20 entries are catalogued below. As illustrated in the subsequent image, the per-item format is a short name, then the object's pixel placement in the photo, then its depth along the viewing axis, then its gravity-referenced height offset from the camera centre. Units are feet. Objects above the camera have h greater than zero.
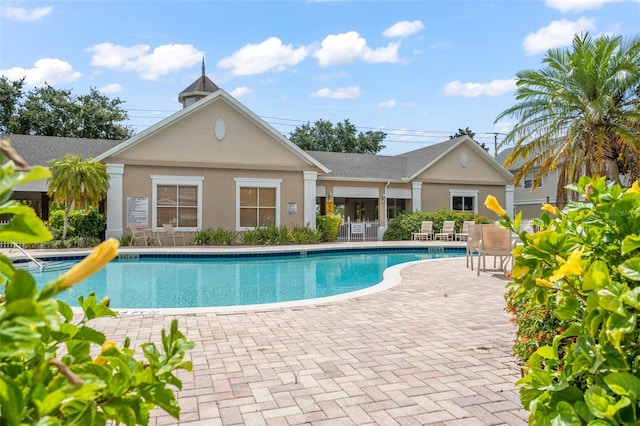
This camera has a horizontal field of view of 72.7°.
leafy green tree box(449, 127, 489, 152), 170.72 +35.18
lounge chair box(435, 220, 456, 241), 69.56 -1.62
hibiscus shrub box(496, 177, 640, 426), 3.90 -0.84
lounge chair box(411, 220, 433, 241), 69.77 -1.92
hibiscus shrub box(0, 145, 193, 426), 2.29 -1.00
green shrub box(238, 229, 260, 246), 61.57 -2.40
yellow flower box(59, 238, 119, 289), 2.44 -0.26
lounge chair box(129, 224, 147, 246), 57.72 -1.87
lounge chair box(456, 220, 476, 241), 70.04 -2.09
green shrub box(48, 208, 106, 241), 56.95 -0.13
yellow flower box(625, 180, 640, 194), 5.88 +0.45
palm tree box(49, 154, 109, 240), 52.49 +4.69
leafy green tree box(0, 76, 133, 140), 106.11 +27.44
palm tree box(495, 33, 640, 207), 46.50 +13.50
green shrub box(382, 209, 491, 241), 71.87 +0.08
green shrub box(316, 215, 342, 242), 68.33 -0.79
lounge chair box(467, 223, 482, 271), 35.79 -1.34
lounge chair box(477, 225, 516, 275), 32.86 -1.59
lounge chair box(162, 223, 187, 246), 59.26 -1.64
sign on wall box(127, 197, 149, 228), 58.49 +1.23
